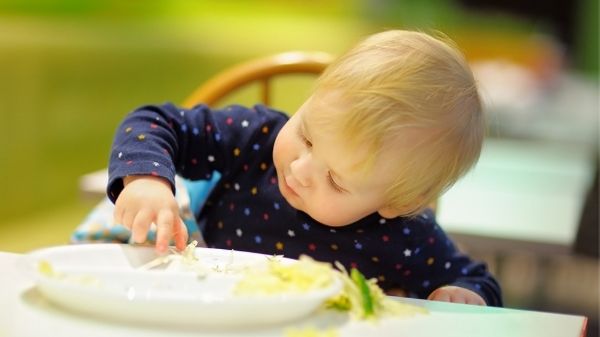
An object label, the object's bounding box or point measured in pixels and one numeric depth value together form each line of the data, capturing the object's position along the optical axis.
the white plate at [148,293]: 1.08
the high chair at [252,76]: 1.81
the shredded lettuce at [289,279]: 1.13
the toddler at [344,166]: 1.25
